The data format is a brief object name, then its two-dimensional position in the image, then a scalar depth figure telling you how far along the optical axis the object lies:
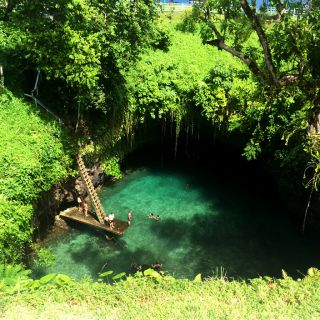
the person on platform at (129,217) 15.40
